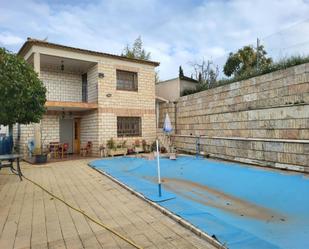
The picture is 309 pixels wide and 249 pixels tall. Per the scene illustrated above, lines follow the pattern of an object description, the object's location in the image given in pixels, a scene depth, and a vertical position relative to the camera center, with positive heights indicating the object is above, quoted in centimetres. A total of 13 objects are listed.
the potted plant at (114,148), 1453 -76
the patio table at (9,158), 816 -65
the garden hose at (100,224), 383 -146
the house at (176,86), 1737 +295
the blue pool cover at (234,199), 398 -144
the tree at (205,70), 2125 +498
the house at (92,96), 1409 +213
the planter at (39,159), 1248 -107
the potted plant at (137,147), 1548 -75
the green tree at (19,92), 667 +113
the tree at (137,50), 3247 +974
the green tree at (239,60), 2006 +526
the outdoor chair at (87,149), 1536 -82
